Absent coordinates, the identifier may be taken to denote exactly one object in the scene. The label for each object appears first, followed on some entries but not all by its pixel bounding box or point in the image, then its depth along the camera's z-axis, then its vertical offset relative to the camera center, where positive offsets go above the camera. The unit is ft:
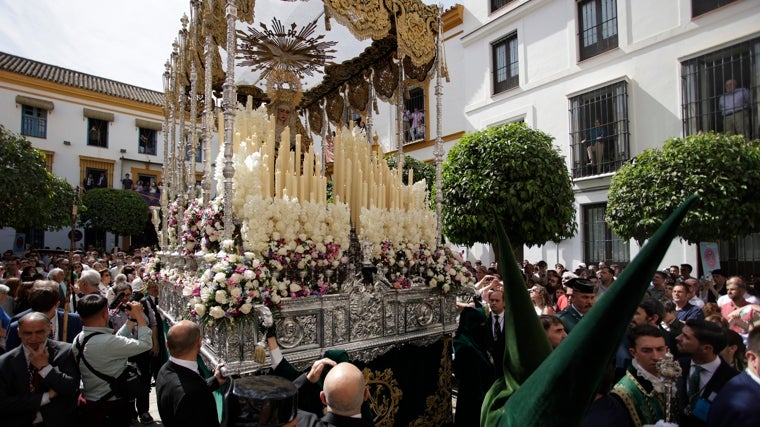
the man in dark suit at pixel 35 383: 9.83 -3.22
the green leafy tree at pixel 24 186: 50.67 +5.33
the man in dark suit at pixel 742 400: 7.51 -2.90
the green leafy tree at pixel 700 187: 29.78 +2.49
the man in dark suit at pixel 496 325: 14.69 -3.19
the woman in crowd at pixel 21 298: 17.57 -2.43
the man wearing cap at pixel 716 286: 26.91 -3.65
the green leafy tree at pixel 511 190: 37.29 +3.00
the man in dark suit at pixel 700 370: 9.49 -3.05
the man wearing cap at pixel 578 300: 14.39 -2.28
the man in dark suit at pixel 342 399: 7.39 -2.69
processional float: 11.87 -0.34
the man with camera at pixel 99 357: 11.27 -3.00
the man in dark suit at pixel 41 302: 12.10 -1.78
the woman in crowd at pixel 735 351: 11.20 -3.09
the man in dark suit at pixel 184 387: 8.60 -2.92
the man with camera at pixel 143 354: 16.16 -4.08
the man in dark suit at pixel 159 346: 18.84 -4.61
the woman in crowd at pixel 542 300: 17.31 -2.72
